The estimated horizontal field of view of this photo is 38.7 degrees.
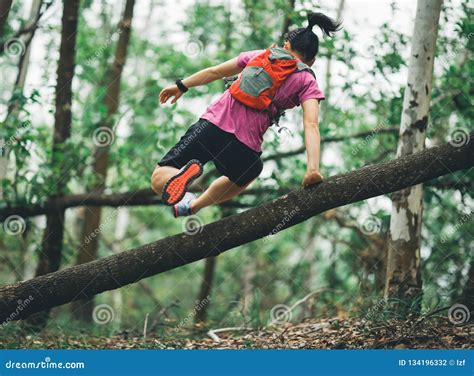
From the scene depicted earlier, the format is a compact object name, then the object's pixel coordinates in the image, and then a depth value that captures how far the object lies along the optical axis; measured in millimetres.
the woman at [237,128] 4449
